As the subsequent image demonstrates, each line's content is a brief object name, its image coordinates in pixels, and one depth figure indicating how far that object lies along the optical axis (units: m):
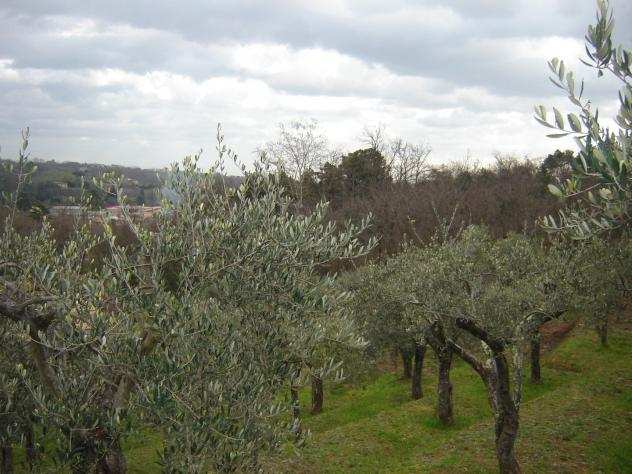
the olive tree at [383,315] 23.39
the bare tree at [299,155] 52.31
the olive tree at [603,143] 5.95
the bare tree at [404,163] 72.94
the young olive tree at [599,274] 19.08
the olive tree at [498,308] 13.73
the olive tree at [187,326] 6.59
